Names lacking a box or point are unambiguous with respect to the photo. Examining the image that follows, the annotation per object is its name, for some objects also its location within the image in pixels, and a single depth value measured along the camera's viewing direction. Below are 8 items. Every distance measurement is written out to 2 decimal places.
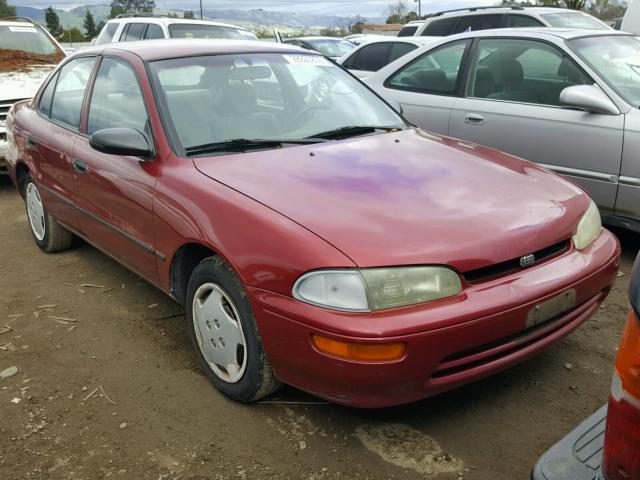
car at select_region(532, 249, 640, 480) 1.36
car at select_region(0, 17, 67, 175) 6.92
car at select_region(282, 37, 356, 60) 14.52
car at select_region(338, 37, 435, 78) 8.25
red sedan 2.30
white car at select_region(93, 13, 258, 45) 9.46
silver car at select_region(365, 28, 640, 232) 4.24
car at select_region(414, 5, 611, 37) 8.52
